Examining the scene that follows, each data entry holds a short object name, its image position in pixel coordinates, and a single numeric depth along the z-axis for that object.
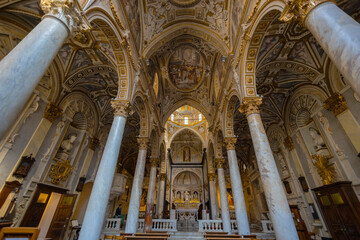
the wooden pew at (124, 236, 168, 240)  4.68
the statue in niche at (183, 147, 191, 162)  21.72
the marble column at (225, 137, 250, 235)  6.87
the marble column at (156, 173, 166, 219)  13.85
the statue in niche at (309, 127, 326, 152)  8.28
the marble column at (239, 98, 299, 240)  3.92
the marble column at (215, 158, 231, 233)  8.89
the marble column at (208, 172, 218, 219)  12.95
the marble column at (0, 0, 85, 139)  1.98
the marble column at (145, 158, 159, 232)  8.76
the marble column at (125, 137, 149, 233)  6.83
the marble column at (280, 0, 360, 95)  2.01
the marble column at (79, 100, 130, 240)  4.17
